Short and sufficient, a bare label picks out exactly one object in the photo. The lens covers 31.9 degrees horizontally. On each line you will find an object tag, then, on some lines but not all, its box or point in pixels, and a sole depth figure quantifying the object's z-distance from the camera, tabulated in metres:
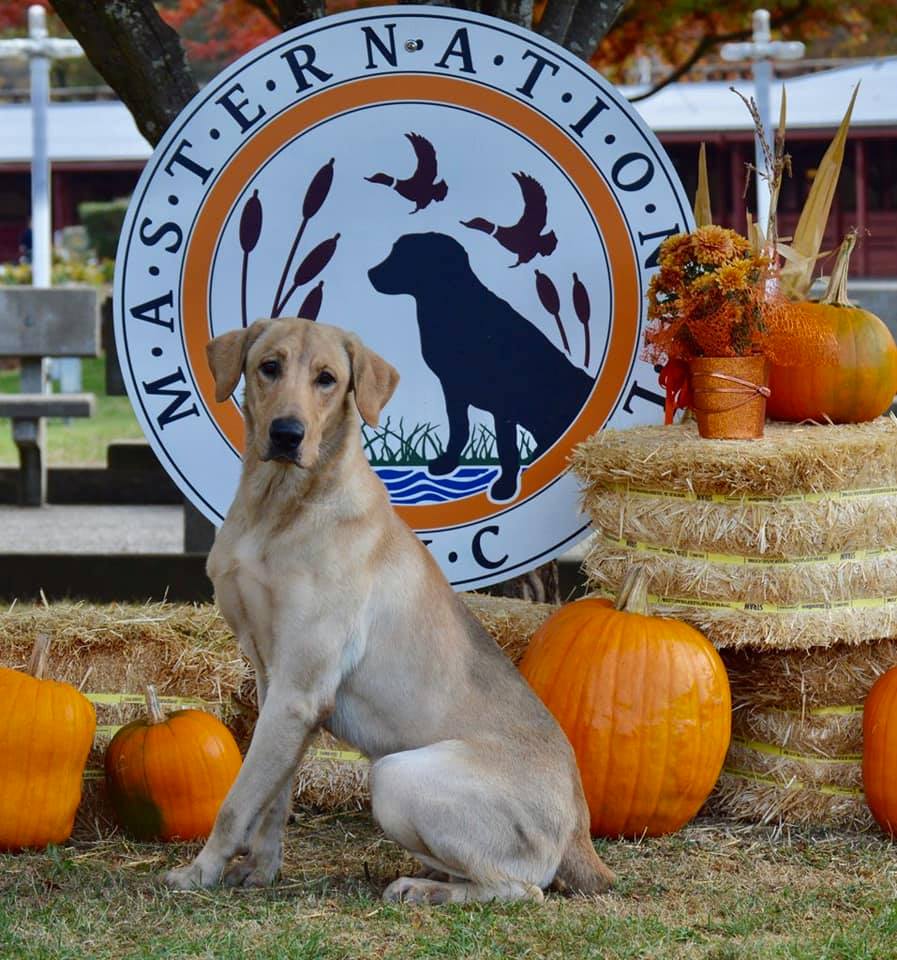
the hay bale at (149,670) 5.41
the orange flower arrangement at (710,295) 5.29
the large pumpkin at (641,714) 5.12
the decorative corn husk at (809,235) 5.85
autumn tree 6.28
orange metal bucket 5.33
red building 28.53
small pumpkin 5.07
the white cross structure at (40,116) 19.28
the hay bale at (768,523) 5.16
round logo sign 5.98
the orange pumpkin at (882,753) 5.16
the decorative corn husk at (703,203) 6.02
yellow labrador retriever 4.27
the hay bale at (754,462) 5.13
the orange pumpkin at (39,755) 4.91
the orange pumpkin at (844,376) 5.58
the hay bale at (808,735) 5.38
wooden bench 9.04
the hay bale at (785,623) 5.16
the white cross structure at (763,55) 19.26
